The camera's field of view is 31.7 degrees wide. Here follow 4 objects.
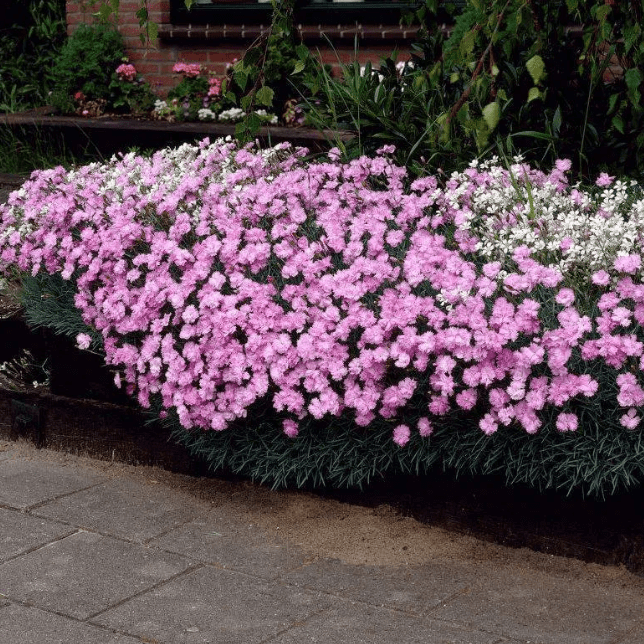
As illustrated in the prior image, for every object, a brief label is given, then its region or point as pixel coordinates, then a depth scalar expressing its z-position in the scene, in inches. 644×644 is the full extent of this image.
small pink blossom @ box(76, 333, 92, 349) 174.4
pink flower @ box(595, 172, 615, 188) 168.6
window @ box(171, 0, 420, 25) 294.2
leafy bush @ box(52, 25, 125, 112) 330.0
